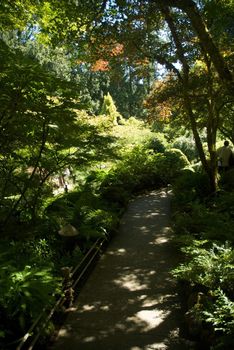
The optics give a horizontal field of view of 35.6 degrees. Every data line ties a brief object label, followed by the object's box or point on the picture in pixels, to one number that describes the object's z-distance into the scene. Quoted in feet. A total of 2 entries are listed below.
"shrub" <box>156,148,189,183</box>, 51.08
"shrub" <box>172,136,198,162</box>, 70.78
